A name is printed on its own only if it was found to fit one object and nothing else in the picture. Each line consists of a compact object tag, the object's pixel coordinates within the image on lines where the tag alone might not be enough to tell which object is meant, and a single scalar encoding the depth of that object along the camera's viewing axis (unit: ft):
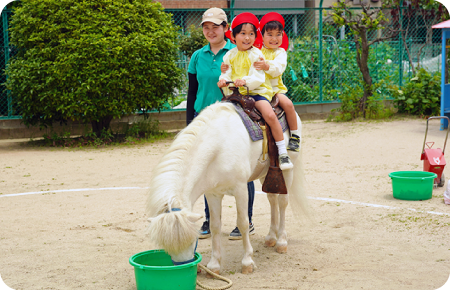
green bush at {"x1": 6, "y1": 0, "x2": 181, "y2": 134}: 29.45
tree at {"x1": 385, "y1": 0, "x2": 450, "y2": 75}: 43.21
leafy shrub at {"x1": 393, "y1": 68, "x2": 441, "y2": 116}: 39.24
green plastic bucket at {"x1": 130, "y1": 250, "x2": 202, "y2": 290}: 9.28
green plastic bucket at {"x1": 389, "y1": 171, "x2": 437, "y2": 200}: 17.15
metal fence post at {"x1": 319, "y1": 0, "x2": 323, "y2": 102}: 40.15
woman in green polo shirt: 13.32
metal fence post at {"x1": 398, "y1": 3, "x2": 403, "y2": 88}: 42.68
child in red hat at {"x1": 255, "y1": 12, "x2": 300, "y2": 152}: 12.87
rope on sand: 10.36
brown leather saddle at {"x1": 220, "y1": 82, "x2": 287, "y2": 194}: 12.13
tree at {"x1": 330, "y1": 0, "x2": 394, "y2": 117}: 38.04
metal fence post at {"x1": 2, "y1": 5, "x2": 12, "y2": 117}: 32.30
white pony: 8.79
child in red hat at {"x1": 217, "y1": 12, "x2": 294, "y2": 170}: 12.12
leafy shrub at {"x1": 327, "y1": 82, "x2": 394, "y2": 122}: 39.27
